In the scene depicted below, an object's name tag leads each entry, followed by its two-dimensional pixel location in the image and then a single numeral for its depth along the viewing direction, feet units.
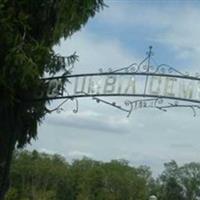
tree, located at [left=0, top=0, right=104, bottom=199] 29.07
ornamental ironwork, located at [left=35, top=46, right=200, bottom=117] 34.55
